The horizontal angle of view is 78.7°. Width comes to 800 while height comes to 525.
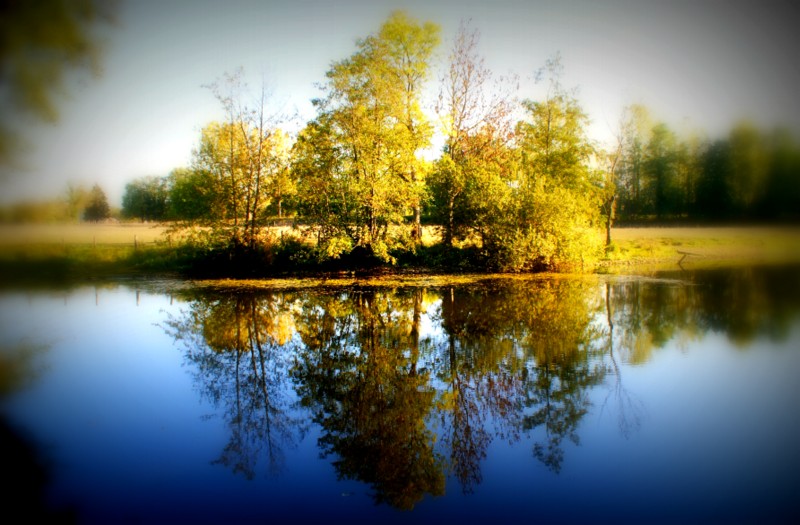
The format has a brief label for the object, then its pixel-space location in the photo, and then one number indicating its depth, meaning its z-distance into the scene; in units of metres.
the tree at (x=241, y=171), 27.42
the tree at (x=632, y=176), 38.43
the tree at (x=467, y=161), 26.61
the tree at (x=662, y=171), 53.81
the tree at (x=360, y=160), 25.12
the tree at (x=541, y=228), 25.45
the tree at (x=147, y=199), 66.69
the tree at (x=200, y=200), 27.23
